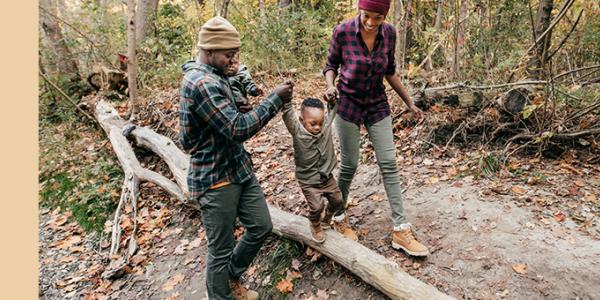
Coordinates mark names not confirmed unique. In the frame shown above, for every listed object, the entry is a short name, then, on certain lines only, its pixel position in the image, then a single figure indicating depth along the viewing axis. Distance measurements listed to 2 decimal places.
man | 2.72
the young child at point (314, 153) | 3.26
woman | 3.33
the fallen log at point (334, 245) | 3.20
